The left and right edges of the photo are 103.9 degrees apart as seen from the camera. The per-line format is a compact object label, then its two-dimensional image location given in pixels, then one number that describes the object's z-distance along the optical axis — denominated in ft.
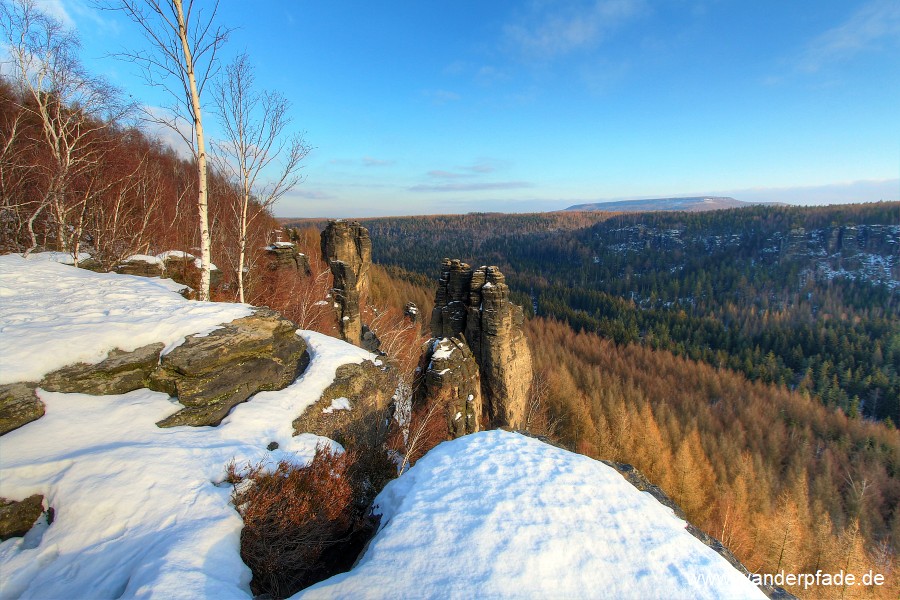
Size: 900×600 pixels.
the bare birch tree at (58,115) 43.34
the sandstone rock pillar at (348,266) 95.09
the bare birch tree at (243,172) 43.27
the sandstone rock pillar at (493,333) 77.30
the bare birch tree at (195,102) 33.24
